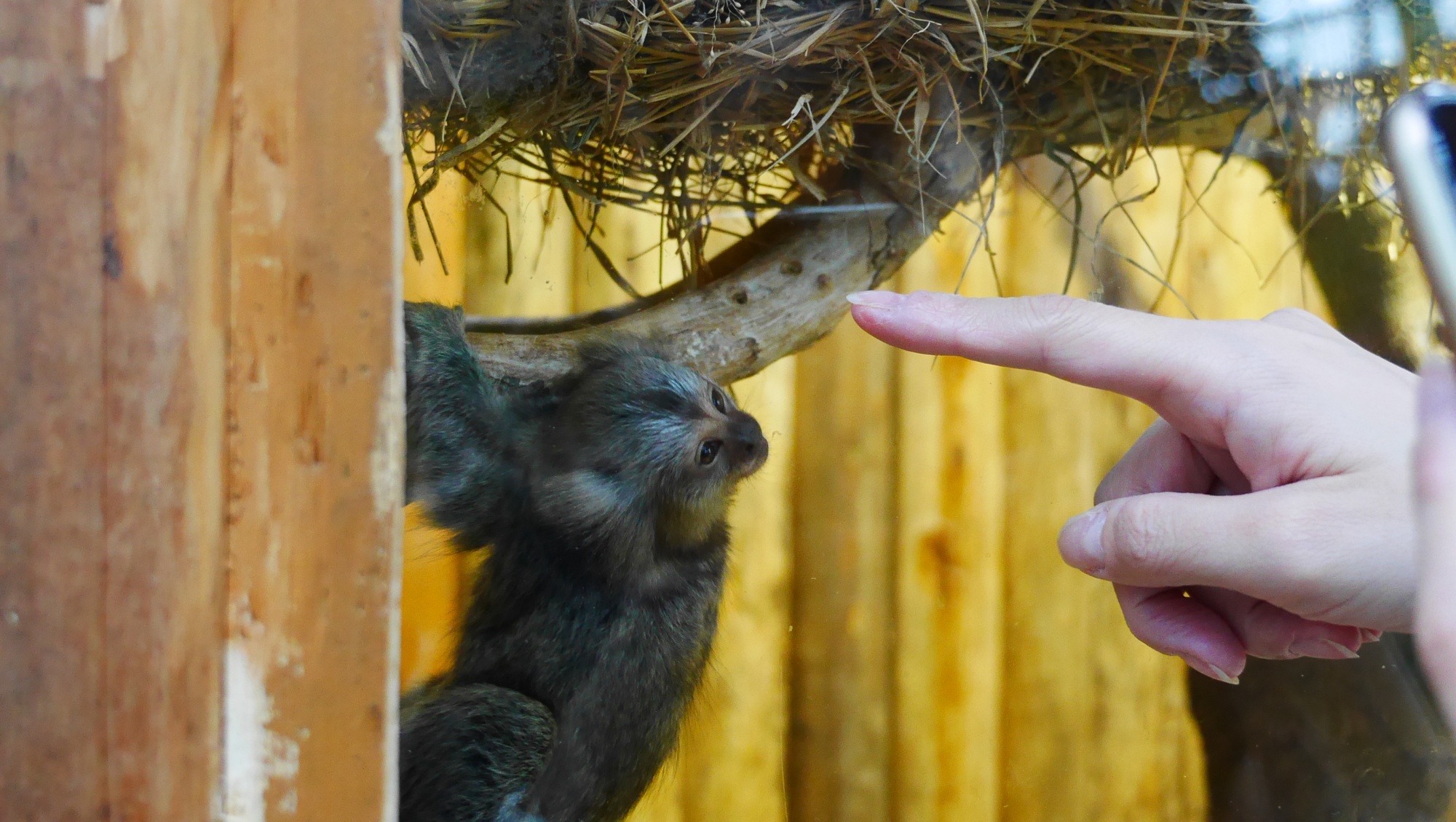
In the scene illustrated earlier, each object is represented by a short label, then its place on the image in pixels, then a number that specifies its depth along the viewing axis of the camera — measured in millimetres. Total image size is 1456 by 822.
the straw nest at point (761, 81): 637
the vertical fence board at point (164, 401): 554
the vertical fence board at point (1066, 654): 721
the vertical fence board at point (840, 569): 707
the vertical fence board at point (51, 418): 550
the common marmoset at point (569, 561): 641
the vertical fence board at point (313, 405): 563
